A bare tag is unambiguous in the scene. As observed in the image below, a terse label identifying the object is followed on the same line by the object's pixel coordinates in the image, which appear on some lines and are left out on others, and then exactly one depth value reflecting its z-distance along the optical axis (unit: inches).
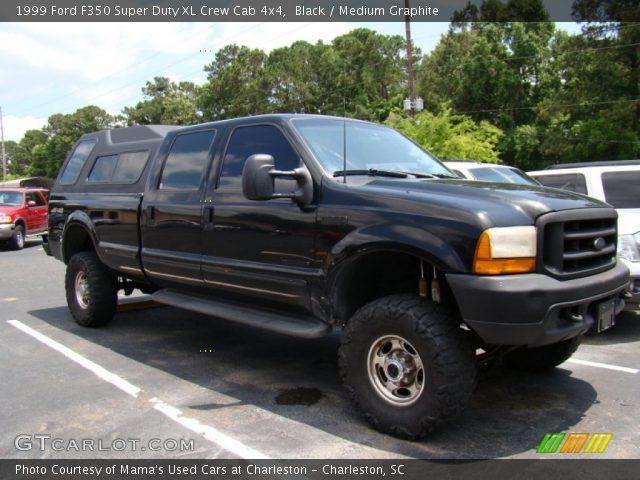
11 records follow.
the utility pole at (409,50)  814.7
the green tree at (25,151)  4510.3
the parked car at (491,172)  335.6
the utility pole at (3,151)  2305.7
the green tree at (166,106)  2834.6
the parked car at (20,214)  648.4
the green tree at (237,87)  2150.6
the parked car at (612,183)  235.1
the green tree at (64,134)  3695.9
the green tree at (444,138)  713.0
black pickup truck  126.5
